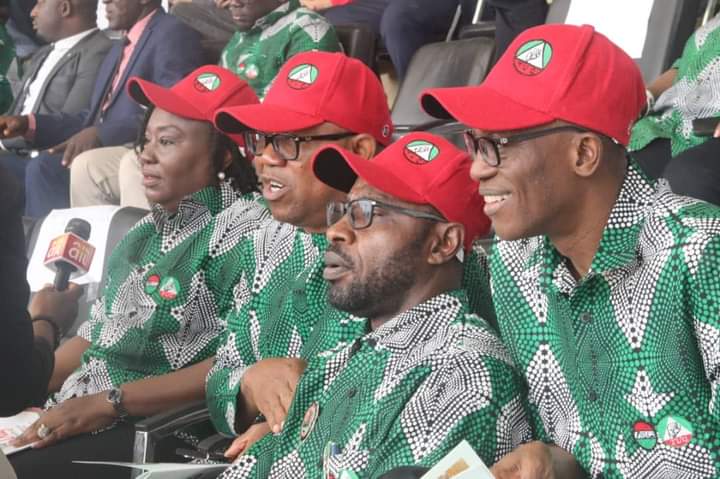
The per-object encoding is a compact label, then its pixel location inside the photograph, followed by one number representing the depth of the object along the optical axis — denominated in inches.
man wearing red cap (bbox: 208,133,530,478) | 166.7
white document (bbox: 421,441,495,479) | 137.3
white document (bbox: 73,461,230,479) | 178.7
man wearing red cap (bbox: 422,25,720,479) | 152.6
